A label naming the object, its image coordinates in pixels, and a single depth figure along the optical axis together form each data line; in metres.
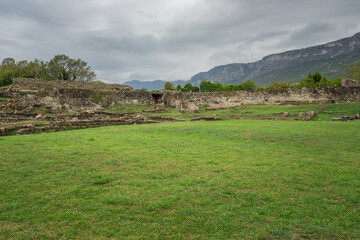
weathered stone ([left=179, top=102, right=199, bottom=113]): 31.09
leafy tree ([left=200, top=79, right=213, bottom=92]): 80.25
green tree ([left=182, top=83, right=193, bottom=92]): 84.85
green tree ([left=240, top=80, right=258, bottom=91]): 85.81
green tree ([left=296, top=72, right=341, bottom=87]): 58.33
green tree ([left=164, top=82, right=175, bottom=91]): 85.28
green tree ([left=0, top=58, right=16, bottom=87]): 45.47
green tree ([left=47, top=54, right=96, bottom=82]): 54.04
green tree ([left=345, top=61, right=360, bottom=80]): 62.97
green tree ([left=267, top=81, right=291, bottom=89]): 77.41
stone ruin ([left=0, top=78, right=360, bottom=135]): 19.00
